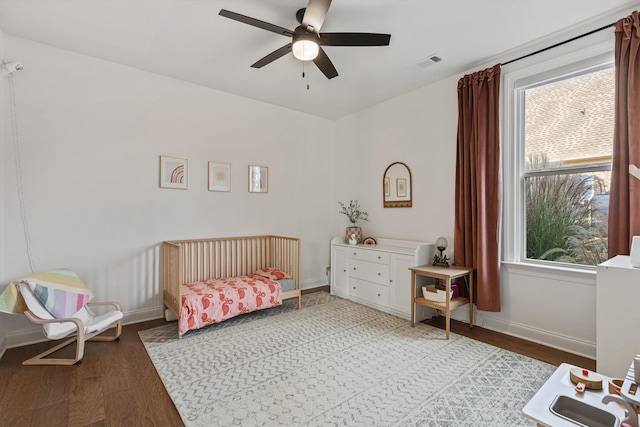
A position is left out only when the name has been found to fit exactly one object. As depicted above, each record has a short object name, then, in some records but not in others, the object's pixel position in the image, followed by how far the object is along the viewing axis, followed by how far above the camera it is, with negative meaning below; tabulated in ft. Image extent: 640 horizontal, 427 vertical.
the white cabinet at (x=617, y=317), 5.99 -2.07
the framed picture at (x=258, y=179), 14.38 +1.64
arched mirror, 13.48 +1.29
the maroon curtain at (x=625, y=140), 7.50 +1.93
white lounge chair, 7.97 -3.21
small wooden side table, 9.75 -2.40
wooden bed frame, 11.31 -2.02
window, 8.66 +1.65
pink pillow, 12.88 -2.65
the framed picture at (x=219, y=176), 13.11 +1.59
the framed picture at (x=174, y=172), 11.84 +1.61
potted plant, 14.99 -0.08
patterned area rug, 6.13 -4.06
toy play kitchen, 3.34 -2.28
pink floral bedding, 9.91 -3.08
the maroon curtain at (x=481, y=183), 10.16 +1.11
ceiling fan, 6.82 +4.43
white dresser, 11.73 -2.48
